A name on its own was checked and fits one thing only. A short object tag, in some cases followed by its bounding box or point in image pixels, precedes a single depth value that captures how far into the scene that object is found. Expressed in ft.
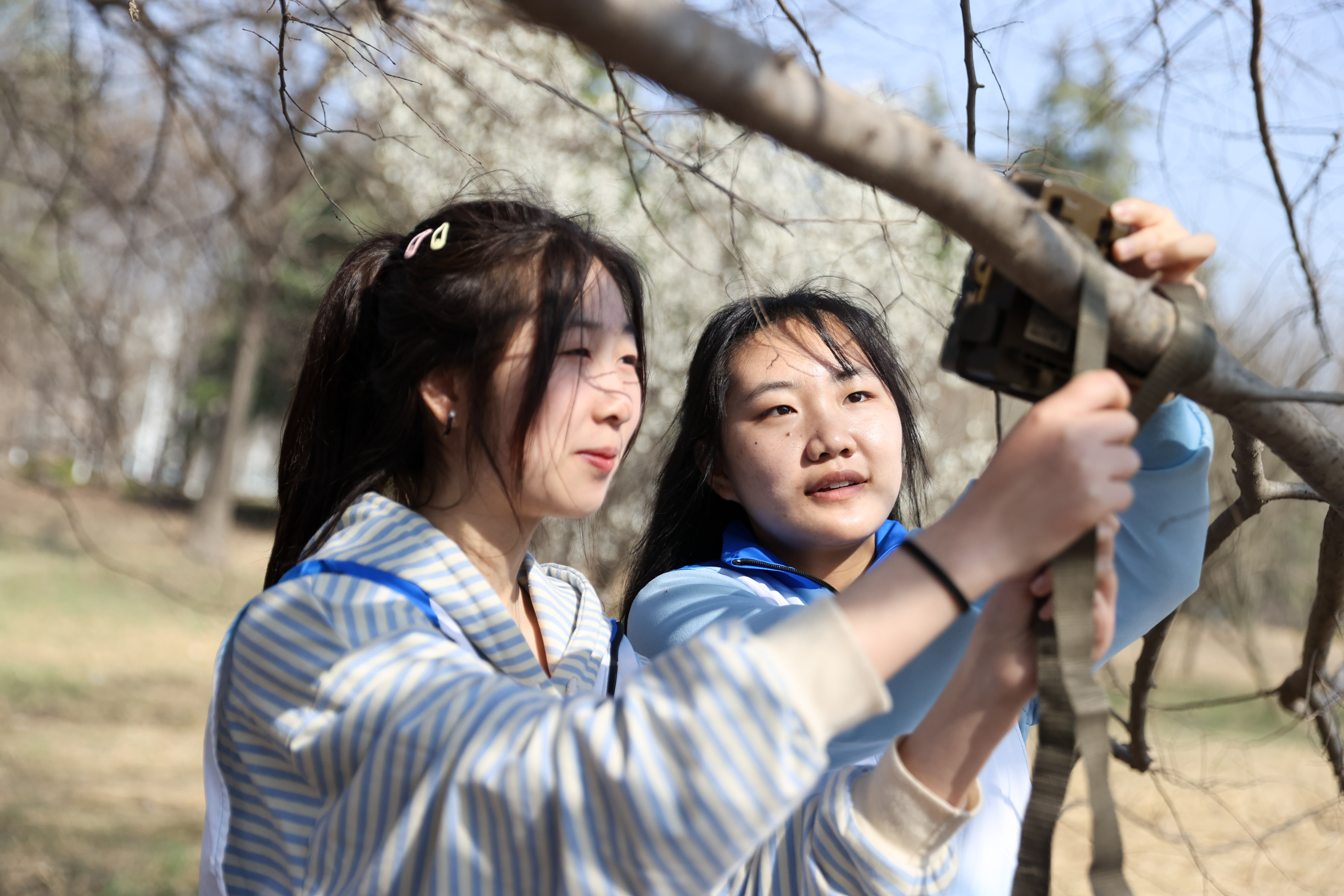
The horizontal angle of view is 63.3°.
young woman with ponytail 3.22
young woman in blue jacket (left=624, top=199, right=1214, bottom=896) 5.13
